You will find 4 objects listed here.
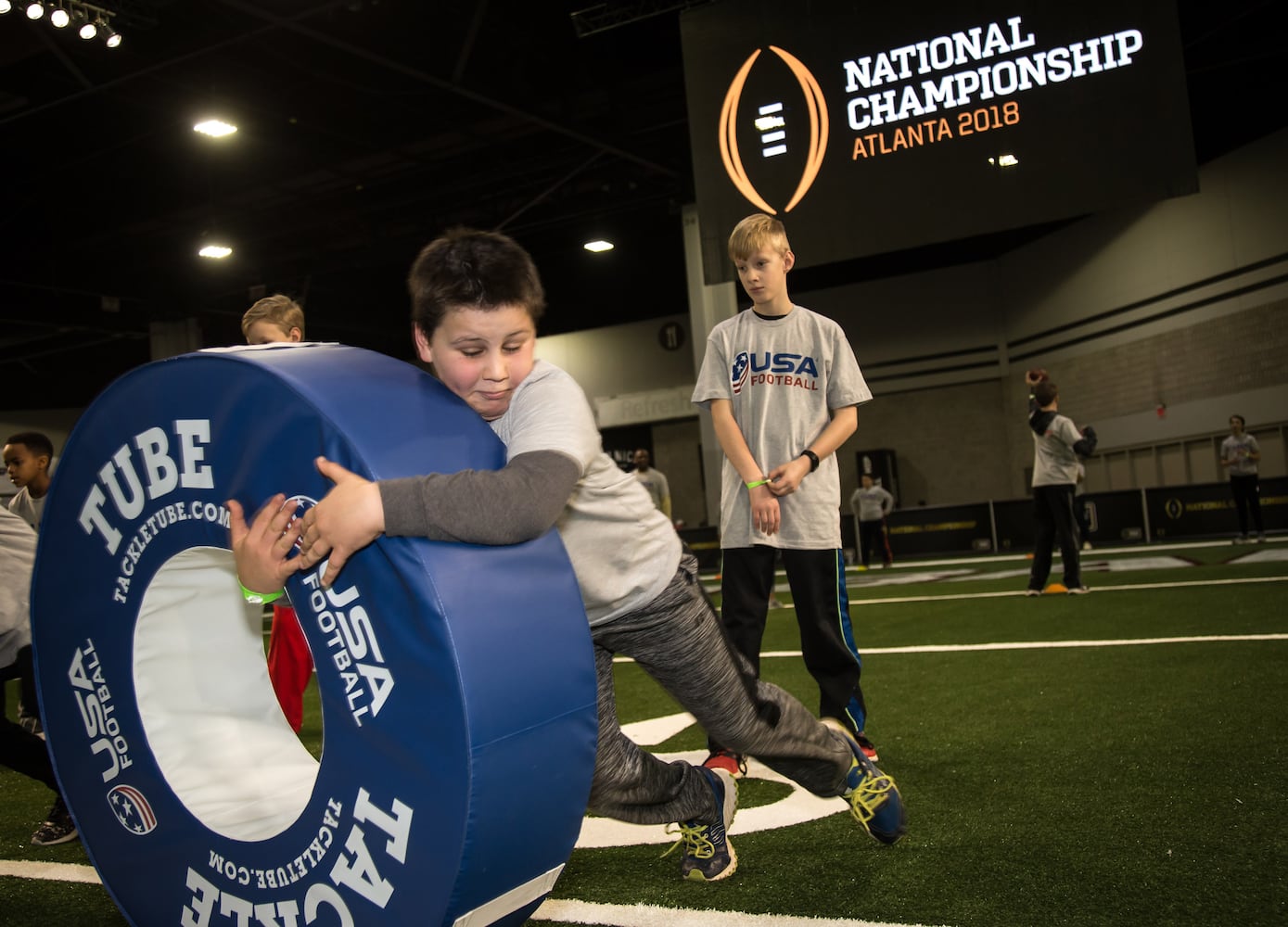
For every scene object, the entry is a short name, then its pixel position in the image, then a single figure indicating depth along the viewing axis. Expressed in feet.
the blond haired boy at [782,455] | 10.24
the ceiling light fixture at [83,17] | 24.53
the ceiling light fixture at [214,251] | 48.42
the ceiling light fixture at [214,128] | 34.96
